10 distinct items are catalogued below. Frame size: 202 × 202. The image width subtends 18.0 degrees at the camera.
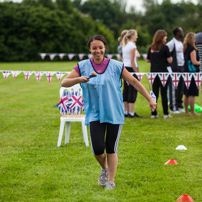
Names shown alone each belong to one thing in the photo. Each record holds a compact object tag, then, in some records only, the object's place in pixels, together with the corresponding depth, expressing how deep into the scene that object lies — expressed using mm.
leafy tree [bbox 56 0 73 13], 98856
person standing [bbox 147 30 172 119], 14887
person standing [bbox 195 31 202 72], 14277
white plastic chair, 11083
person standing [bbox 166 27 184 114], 16009
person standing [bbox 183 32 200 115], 15545
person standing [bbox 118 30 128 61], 17082
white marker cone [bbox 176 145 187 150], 10510
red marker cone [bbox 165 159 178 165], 9083
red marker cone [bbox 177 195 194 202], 6730
